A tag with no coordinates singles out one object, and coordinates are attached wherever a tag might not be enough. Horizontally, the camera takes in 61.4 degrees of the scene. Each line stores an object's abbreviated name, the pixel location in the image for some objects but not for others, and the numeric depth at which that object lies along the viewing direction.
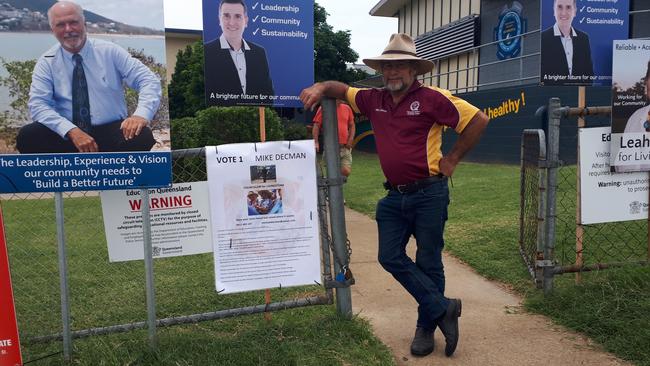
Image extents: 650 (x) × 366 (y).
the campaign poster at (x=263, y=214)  3.49
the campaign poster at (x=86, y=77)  3.01
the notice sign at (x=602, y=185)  4.43
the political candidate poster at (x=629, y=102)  4.42
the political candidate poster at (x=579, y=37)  4.52
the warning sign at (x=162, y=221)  3.54
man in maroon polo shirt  3.47
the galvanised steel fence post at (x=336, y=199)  3.68
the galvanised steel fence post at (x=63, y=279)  3.22
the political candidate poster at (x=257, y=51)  3.74
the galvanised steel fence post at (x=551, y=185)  4.33
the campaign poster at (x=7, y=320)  3.07
